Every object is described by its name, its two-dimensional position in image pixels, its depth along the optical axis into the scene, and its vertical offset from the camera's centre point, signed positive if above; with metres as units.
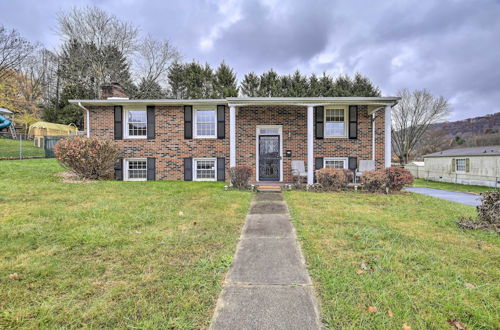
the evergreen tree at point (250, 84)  23.81 +8.76
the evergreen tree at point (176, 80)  23.75 +9.24
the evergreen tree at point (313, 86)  22.71 +8.23
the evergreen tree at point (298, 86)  22.95 +8.31
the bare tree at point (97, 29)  19.47 +12.55
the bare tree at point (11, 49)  18.80 +10.22
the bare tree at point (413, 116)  24.16 +5.44
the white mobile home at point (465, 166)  16.12 -0.17
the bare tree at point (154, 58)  22.06 +10.96
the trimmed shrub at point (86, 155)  7.79 +0.37
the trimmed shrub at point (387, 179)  7.34 -0.49
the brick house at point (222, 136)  9.56 +1.28
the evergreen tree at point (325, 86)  22.76 +8.23
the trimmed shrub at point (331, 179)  7.56 -0.50
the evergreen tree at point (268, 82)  23.44 +8.91
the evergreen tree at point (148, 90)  22.45 +7.79
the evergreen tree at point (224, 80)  22.98 +9.16
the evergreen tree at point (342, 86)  22.47 +8.27
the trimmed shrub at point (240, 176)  7.82 -0.40
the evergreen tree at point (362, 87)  22.89 +8.12
